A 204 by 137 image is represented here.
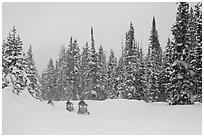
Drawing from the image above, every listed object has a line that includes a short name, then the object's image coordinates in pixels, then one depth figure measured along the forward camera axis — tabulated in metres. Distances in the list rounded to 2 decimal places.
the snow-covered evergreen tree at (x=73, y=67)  46.03
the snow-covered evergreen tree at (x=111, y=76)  45.84
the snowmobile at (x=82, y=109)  15.95
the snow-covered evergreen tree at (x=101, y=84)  43.15
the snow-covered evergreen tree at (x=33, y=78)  37.96
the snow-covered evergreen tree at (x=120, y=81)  38.85
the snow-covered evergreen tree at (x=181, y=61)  23.42
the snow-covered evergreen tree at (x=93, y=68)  42.47
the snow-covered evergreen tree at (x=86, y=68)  43.44
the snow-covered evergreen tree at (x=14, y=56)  24.00
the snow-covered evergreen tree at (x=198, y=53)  23.25
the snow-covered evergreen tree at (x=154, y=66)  38.16
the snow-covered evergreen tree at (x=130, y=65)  36.11
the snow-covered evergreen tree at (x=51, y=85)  54.16
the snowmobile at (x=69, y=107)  19.06
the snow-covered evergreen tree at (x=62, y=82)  52.83
